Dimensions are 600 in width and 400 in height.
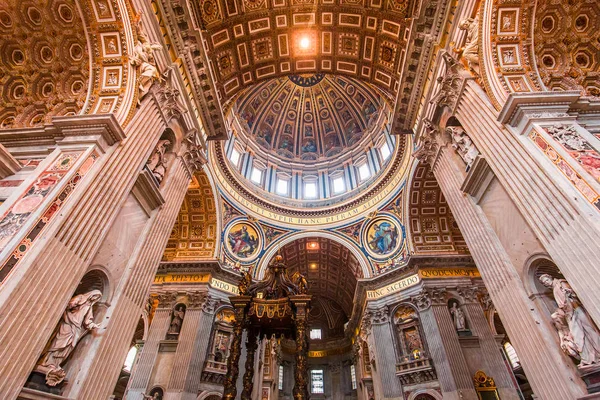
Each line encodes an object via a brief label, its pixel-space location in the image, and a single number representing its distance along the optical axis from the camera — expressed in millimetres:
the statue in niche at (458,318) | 14680
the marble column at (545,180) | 4473
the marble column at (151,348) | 13188
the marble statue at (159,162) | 8000
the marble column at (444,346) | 12820
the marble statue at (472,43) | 7500
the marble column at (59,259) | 4031
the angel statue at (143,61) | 7352
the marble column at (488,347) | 12719
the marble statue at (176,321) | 14945
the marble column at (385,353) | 14961
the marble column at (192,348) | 13058
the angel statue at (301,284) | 9659
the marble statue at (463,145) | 7873
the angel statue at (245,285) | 9925
